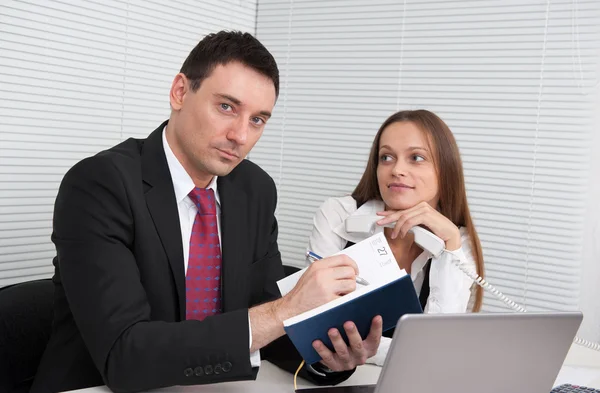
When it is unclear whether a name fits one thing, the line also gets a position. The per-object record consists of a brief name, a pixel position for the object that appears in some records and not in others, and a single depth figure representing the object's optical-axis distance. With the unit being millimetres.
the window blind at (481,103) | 2848
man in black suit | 1500
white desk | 1562
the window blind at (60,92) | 2598
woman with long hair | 2453
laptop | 1227
